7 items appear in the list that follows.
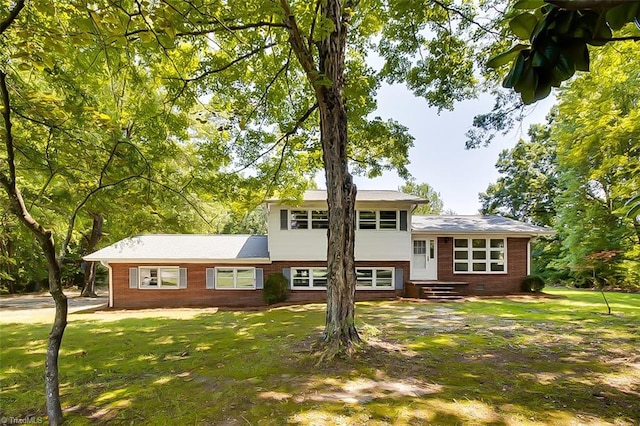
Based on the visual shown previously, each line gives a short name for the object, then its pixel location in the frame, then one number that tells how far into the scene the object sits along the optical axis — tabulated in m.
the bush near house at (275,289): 13.59
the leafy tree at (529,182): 28.42
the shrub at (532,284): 14.95
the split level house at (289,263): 14.11
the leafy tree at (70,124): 3.25
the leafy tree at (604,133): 7.21
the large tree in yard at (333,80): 5.85
